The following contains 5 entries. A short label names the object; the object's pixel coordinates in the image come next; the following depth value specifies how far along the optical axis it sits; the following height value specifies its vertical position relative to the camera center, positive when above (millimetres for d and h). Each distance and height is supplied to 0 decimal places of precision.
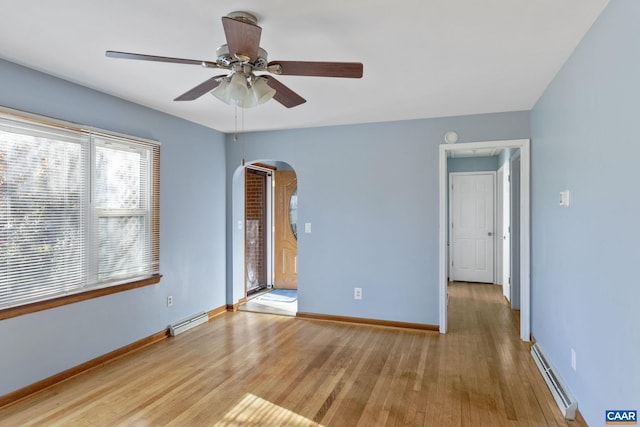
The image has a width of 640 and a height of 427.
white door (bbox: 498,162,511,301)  5004 -270
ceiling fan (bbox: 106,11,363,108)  1705 +802
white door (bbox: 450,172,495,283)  6531 -213
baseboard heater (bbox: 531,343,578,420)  2273 -1219
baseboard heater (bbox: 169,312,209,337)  3895 -1228
